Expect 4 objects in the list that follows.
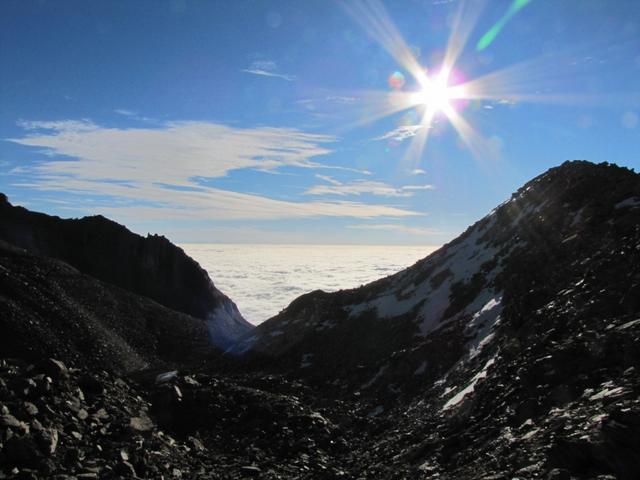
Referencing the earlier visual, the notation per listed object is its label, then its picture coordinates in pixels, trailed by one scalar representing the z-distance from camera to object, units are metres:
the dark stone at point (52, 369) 15.80
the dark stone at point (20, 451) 11.05
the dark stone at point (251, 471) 16.99
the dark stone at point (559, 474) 8.81
